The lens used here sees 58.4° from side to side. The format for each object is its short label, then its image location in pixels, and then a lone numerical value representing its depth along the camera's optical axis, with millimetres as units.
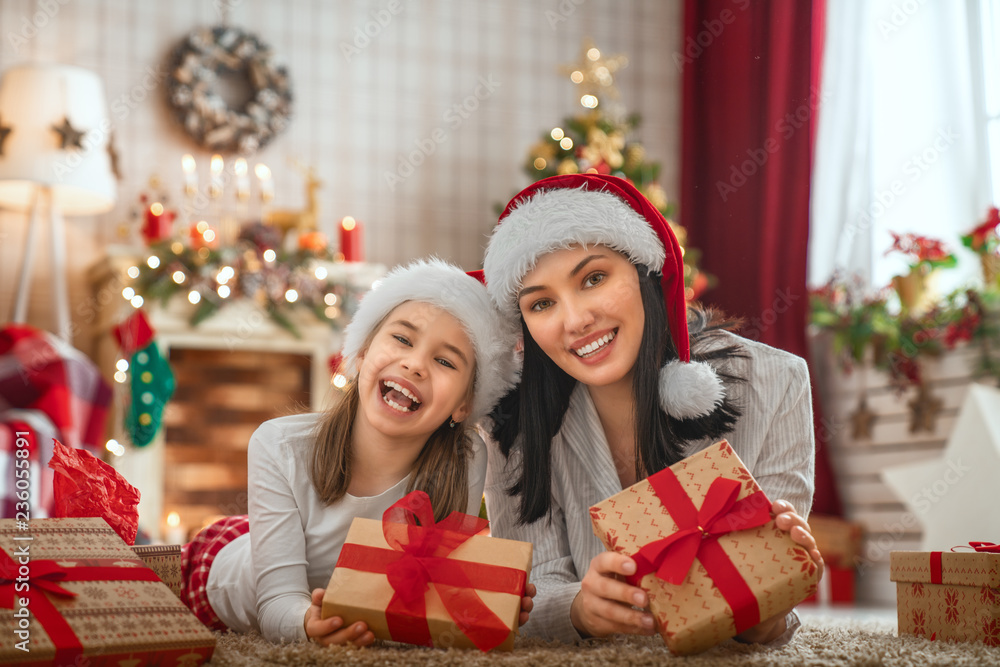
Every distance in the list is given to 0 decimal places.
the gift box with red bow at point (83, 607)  1027
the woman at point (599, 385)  1471
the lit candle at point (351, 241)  4297
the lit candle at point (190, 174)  4004
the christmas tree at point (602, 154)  3982
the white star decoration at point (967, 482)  2729
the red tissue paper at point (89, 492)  1430
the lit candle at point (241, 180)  4066
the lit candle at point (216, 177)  4074
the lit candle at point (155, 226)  3891
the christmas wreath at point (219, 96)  4391
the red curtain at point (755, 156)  4082
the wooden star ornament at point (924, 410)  3254
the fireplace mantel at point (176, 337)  3740
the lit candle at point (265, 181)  4082
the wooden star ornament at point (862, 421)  3627
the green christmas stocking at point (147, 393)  3139
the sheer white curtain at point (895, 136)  3385
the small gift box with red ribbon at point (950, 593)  1353
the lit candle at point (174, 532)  3691
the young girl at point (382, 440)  1472
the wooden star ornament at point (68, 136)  3613
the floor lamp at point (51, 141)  3604
